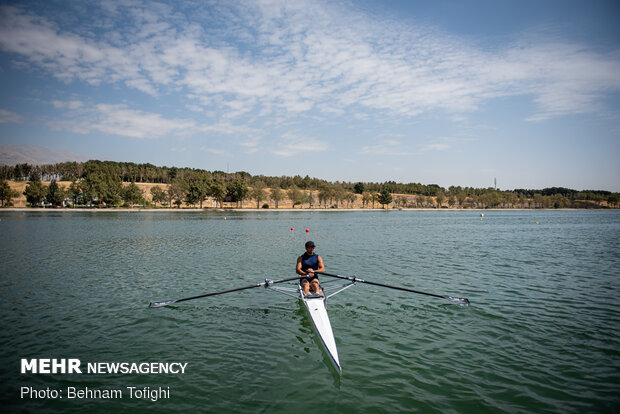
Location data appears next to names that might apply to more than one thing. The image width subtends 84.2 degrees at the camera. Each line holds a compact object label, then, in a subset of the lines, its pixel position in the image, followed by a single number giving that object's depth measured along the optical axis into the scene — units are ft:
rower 42.52
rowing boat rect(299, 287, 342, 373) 29.24
